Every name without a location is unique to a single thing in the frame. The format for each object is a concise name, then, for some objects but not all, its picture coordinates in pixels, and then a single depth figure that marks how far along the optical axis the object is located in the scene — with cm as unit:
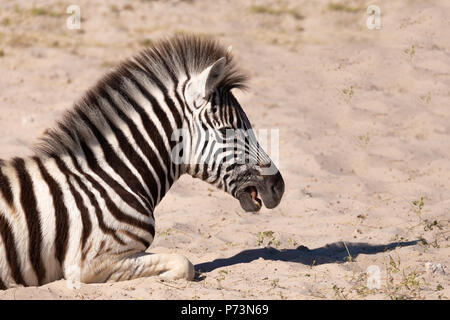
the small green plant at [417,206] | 1307
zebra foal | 929
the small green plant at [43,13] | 2831
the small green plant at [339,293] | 896
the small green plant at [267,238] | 1255
